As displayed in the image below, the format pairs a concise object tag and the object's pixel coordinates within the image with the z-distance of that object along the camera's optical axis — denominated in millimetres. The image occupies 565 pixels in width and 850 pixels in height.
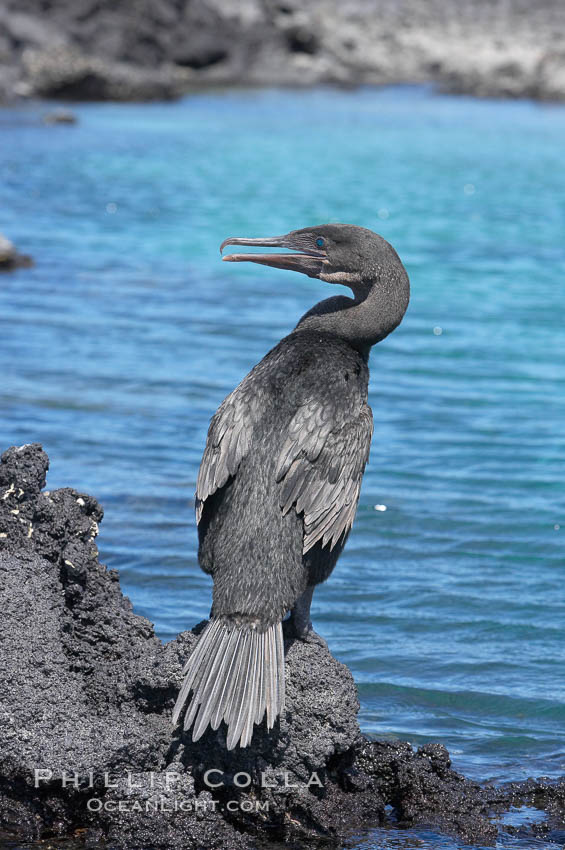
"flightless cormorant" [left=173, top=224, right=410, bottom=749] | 7355
